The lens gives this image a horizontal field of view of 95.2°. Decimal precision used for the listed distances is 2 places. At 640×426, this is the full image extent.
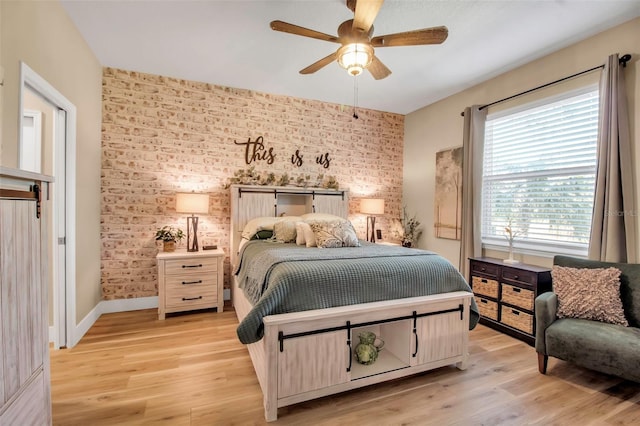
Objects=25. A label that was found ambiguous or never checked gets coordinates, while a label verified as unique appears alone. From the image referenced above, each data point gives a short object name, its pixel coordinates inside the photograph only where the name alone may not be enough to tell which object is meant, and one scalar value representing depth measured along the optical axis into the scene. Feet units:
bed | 5.95
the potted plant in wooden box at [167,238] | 11.61
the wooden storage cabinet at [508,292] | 9.27
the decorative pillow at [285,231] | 11.05
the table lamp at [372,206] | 14.70
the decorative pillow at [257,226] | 11.62
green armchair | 6.44
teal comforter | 6.14
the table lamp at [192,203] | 11.25
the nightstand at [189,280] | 10.89
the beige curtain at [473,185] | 12.02
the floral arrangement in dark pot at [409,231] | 15.65
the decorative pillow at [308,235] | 10.12
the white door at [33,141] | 8.76
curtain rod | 8.12
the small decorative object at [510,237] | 10.58
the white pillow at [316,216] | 12.63
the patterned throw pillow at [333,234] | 9.92
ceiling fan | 6.49
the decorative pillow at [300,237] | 10.61
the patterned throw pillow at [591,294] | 7.45
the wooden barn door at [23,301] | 2.99
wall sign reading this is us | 13.51
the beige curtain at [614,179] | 7.97
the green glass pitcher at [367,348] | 7.16
